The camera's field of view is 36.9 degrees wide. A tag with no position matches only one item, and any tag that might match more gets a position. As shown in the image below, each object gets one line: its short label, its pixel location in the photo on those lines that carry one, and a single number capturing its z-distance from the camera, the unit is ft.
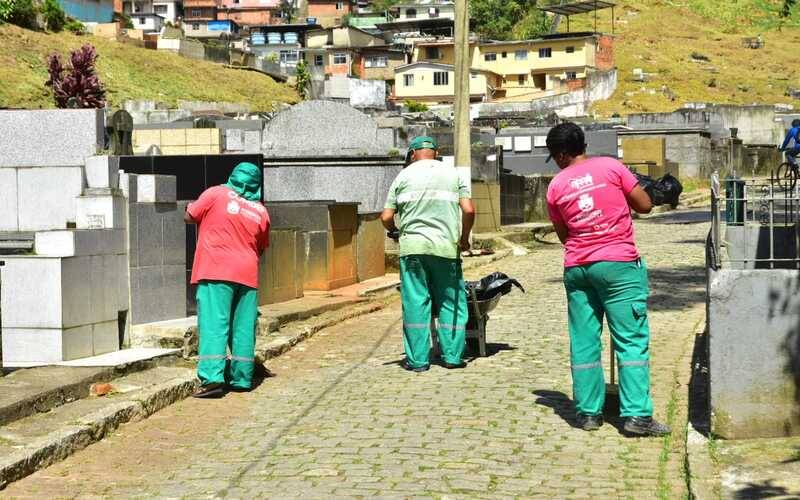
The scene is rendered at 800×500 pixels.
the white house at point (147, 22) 386.73
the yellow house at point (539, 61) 277.85
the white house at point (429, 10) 359.46
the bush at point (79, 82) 135.67
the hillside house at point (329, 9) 419.56
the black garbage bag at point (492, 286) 33.45
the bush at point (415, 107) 203.68
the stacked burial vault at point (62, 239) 30.78
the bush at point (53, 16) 271.28
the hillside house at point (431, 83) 276.00
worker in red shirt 29.60
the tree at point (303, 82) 284.43
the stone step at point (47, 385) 24.98
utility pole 57.72
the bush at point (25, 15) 259.60
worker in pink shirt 24.00
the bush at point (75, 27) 280.31
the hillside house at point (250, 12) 432.25
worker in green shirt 31.42
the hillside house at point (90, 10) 305.94
